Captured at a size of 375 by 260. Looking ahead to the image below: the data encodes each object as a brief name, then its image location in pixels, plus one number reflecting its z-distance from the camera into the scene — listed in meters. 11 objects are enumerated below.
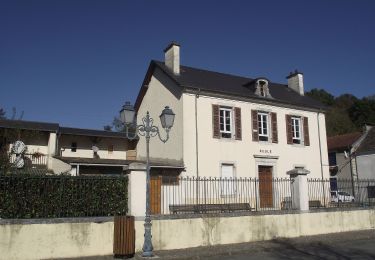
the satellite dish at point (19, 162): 18.47
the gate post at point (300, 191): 14.41
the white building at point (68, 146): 21.59
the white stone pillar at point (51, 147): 25.02
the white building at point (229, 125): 20.52
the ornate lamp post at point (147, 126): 10.48
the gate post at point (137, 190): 11.42
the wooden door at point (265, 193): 14.38
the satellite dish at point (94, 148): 27.28
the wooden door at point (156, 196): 13.21
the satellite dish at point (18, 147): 21.86
